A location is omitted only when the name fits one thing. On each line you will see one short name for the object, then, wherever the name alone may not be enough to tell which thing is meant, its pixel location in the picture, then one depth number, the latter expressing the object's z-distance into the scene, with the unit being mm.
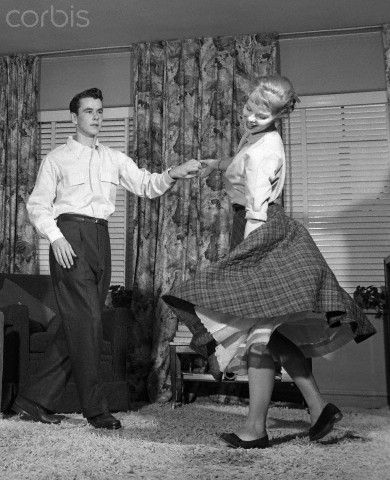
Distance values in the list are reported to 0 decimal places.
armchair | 3654
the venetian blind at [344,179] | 5070
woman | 2297
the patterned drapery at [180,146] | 5000
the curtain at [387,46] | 5074
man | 2912
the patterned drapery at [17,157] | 5355
